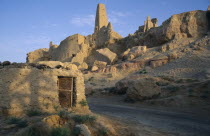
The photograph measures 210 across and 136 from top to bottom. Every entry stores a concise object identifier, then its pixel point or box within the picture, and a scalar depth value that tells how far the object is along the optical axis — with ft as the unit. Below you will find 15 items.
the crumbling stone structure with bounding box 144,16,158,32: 134.43
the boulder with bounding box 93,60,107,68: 95.40
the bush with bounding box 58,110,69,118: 16.40
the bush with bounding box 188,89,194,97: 38.95
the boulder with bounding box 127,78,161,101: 42.48
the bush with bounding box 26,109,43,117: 18.33
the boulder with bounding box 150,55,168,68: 76.95
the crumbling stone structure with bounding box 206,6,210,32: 93.25
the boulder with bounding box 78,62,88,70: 98.41
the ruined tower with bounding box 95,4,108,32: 142.61
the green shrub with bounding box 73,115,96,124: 16.52
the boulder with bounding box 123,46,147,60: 92.86
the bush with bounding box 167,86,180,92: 43.98
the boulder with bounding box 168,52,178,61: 76.38
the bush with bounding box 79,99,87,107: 24.54
